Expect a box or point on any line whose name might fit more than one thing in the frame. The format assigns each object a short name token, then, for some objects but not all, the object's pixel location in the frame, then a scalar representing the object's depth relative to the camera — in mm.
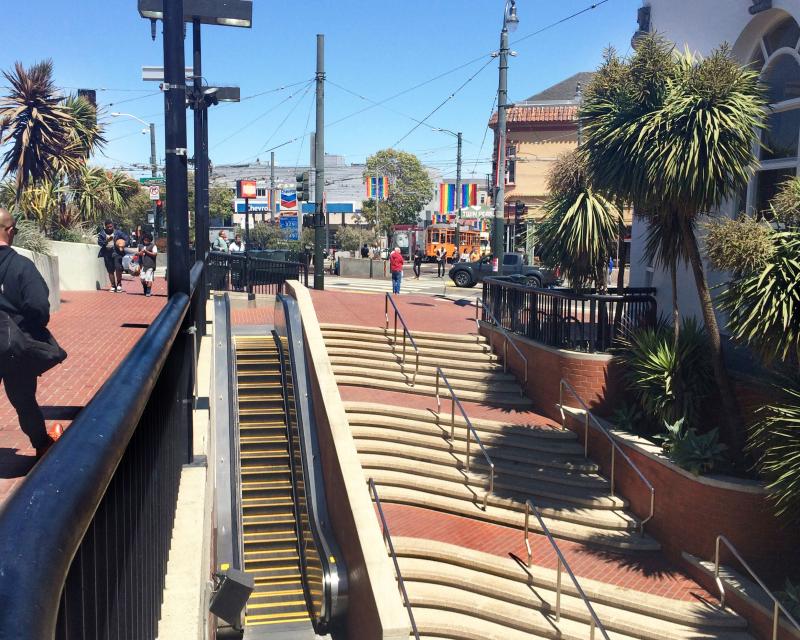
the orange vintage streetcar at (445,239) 54406
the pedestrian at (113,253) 17156
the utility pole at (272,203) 67750
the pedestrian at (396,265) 26250
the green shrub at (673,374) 11156
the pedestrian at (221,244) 34747
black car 32312
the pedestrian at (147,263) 17328
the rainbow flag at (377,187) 54750
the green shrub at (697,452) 10055
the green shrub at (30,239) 13266
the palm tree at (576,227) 13000
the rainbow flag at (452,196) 51312
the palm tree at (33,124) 14789
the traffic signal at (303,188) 24312
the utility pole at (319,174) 24484
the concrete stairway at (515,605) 8781
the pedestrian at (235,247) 31062
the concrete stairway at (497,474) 10961
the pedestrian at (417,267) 42325
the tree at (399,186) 67375
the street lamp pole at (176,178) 6348
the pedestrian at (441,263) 42456
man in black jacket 4555
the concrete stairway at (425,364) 14570
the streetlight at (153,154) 43534
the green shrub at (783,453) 7961
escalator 10305
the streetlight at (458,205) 51369
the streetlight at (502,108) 21000
